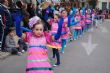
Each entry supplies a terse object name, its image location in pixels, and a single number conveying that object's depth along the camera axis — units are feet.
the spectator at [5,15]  23.02
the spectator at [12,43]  23.96
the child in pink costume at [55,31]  19.00
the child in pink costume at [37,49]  11.88
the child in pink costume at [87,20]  45.15
